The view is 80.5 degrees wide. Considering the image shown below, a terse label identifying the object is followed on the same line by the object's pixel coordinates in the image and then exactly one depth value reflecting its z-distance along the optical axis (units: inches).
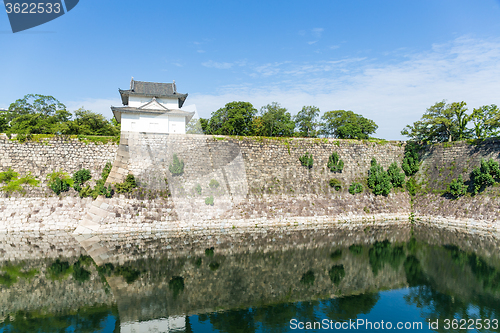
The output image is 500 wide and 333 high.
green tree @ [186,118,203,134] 2244.1
